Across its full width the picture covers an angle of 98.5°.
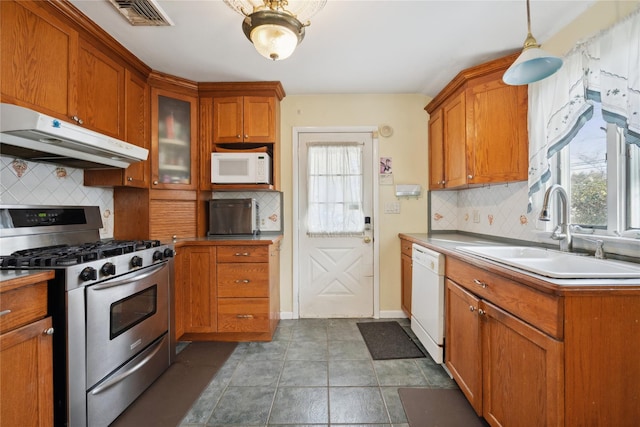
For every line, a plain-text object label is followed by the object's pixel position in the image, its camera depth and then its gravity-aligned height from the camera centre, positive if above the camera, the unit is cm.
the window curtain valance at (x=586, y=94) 129 +67
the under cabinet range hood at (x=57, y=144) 130 +40
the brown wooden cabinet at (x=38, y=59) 141 +87
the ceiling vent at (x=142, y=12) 163 +125
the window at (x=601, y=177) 145 +21
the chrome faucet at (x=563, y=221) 158 -5
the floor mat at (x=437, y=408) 155 -116
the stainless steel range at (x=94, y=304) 130 -51
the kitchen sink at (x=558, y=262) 105 -25
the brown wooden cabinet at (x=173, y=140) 245 +69
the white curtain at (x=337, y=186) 301 +30
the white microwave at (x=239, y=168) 263 +44
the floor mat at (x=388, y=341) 224 -114
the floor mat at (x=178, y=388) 158 -116
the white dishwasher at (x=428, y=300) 195 -67
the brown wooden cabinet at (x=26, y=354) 108 -58
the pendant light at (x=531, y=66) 128 +72
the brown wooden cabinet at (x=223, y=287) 243 -65
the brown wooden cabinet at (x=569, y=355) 98 -53
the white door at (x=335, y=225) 301 -12
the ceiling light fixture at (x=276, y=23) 130 +92
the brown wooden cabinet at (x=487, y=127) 206 +69
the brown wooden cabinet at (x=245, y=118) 270 +94
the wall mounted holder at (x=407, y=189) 298 +27
